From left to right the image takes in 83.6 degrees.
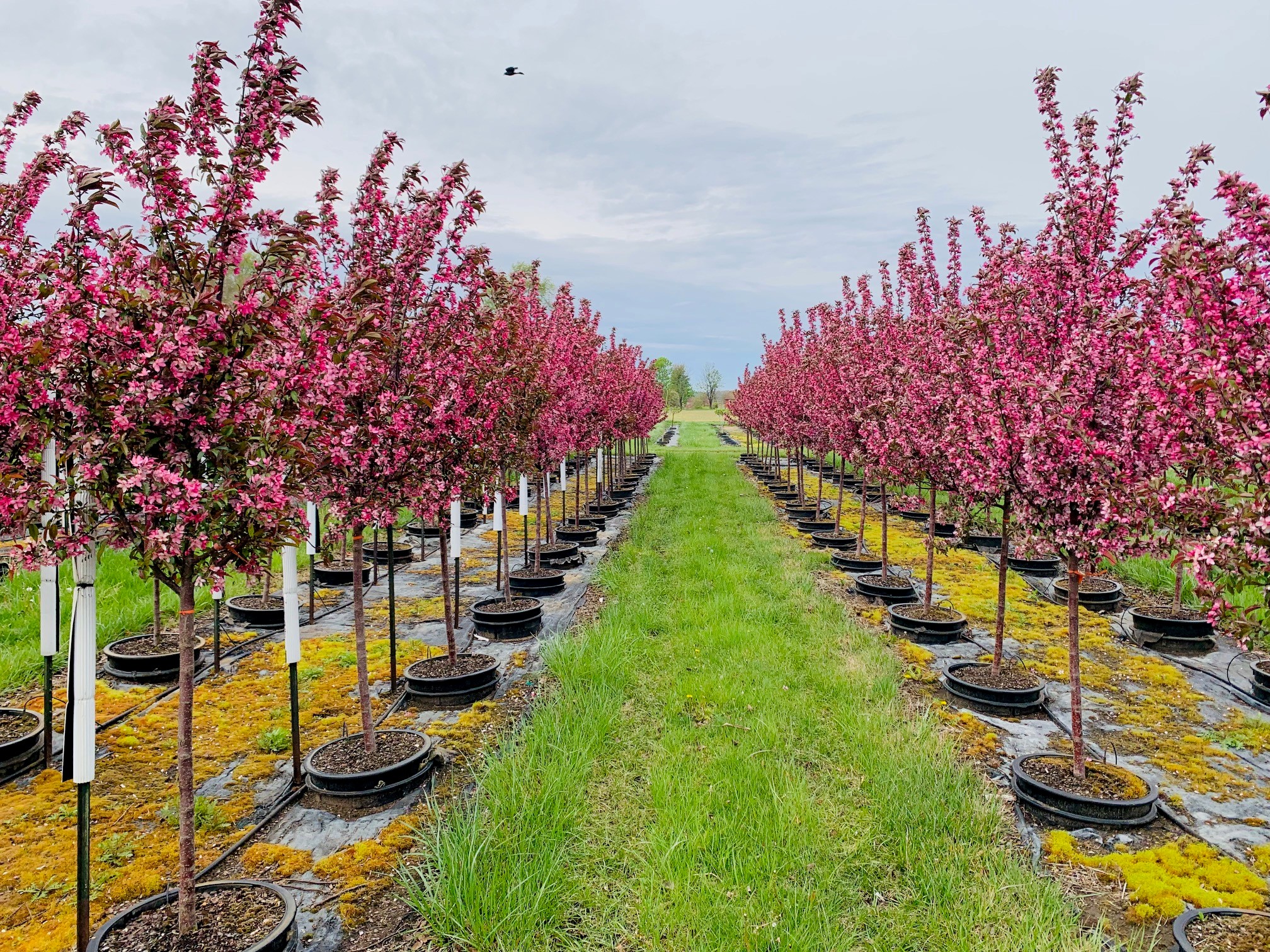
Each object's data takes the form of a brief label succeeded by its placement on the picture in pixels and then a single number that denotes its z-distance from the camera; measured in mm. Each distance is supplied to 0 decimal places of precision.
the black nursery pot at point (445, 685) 5445
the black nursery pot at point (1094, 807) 3850
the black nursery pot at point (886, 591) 8227
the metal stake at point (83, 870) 2686
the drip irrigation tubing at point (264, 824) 3464
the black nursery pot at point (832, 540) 11109
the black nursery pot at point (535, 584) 8562
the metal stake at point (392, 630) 5543
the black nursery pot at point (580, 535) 11648
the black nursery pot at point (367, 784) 4047
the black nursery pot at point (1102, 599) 7859
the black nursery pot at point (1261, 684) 5430
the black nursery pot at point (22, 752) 4297
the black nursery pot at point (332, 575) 9086
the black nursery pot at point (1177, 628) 6516
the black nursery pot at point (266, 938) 2727
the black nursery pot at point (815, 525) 12703
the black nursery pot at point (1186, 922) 2877
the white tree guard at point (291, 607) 4121
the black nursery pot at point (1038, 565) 9500
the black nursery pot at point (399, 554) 10469
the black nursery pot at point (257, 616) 7121
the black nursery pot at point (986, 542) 11055
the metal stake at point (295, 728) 4227
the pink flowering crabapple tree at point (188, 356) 2598
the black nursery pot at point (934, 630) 6949
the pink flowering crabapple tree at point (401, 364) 4352
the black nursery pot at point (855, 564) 9516
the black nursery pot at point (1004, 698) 5336
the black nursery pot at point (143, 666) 5781
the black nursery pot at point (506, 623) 7055
